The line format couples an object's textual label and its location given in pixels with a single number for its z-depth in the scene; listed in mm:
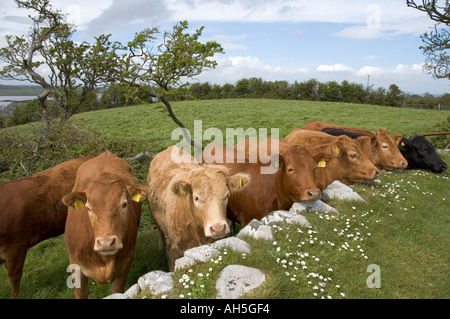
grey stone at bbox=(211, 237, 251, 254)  3971
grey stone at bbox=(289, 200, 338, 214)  5430
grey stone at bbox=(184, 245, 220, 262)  3756
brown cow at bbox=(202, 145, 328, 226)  5473
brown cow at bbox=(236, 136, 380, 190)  7117
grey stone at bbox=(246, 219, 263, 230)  4687
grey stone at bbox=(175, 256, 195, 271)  3649
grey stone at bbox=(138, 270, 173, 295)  3213
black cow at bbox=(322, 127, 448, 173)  9836
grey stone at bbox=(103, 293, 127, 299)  3340
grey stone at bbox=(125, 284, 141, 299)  3304
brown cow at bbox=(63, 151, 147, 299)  3607
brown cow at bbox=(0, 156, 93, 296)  4707
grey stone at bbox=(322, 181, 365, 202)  6145
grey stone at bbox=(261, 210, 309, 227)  4840
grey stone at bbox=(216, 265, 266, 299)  3156
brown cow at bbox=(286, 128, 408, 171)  8703
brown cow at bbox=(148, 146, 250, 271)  4299
